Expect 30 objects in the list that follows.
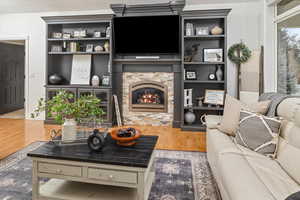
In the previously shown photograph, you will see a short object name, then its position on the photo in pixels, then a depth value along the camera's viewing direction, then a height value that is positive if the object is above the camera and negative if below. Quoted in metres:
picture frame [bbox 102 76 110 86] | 4.68 +0.45
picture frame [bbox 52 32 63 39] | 4.72 +1.55
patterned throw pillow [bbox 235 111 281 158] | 1.73 -0.30
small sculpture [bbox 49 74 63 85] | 4.68 +0.49
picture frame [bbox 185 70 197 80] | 4.40 +0.56
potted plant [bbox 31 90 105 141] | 1.76 -0.10
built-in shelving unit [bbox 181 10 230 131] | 4.08 +0.80
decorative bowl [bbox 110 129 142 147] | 1.77 -0.36
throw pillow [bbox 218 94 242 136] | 2.18 -0.19
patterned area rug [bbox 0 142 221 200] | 1.85 -0.85
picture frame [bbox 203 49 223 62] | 4.23 +0.98
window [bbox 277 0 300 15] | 2.83 +1.47
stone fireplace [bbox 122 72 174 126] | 4.57 +0.04
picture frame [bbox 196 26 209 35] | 4.23 +1.49
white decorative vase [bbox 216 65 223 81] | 4.21 +0.56
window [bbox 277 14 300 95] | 2.84 +0.69
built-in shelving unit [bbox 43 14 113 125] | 4.49 +1.12
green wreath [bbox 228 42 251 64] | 4.13 +1.01
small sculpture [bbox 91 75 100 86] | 4.64 +0.44
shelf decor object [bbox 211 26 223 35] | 4.12 +1.46
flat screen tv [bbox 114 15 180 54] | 4.27 +1.45
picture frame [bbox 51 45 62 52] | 4.76 +1.23
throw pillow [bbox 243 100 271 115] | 2.08 -0.07
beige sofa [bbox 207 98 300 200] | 1.18 -0.50
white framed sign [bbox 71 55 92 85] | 4.82 +0.75
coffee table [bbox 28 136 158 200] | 1.43 -0.54
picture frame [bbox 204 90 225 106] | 4.18 +0.07
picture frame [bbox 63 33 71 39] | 4.68 +1.52
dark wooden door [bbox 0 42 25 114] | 5.90 +0.71
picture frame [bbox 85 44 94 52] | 4.67 +1.23
